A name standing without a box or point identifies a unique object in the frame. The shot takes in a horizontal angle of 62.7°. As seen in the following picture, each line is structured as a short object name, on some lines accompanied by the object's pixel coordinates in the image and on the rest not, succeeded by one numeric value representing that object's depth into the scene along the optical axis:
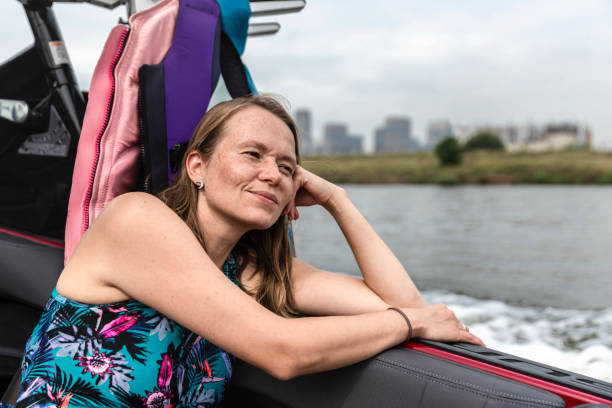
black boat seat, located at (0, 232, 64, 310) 1.46
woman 0.85
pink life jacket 1.26
